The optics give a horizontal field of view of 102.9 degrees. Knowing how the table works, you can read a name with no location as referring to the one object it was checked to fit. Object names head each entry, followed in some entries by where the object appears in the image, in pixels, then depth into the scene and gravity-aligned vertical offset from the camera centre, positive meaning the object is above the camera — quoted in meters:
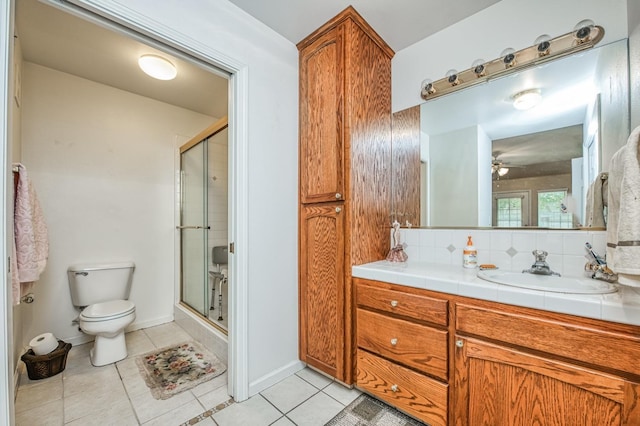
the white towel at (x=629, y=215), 0.79 -0.01
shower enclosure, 2.46 -0.08
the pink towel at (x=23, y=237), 1.33 -0.11
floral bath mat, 1.68 -1.13
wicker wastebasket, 1.71 -1.00
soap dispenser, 1.54 -0.26
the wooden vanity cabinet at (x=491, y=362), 0.87 -0.62
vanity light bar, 1.29 +0.88
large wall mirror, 1.27 +0.39
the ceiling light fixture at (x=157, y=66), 1.94 +1.16
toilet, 1.91 -0.74
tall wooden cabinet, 1.59 +0.26
